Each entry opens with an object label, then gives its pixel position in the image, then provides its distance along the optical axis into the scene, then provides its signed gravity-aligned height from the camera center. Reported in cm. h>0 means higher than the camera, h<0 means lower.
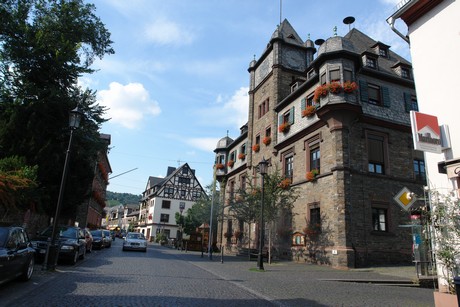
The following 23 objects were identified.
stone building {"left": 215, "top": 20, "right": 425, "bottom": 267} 1886 +564
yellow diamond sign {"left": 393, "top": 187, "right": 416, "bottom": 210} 932 +131
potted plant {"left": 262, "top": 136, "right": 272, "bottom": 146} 2816 +818
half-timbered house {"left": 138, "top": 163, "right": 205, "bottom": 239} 6850 +736
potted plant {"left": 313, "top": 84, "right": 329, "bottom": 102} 2045 +903
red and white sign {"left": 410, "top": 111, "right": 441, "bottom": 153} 775 +261
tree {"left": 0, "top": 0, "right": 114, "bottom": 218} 1908 +818
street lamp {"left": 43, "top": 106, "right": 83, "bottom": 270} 1138 +72
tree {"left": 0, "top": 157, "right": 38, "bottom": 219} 1206 +161
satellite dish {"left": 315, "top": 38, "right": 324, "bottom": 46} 2968 +1746
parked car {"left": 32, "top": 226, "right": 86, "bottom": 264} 1326 -55
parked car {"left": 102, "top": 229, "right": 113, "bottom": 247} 2995 -63
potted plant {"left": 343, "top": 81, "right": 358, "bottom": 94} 1978 +902
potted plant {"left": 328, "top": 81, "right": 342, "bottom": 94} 1997 +906
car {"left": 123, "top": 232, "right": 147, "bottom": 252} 2634 -79
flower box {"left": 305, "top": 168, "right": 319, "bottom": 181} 2105 +418
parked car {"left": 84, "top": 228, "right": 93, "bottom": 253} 2040 -57
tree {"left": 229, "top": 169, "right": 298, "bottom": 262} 2112 +244
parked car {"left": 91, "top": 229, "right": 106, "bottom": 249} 2614 -58
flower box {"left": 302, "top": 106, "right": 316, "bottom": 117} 2184 +841
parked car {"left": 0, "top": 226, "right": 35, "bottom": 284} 744 -64
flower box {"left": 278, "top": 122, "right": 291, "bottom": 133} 2546 +845
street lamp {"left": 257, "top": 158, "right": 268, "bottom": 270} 1580 +168
